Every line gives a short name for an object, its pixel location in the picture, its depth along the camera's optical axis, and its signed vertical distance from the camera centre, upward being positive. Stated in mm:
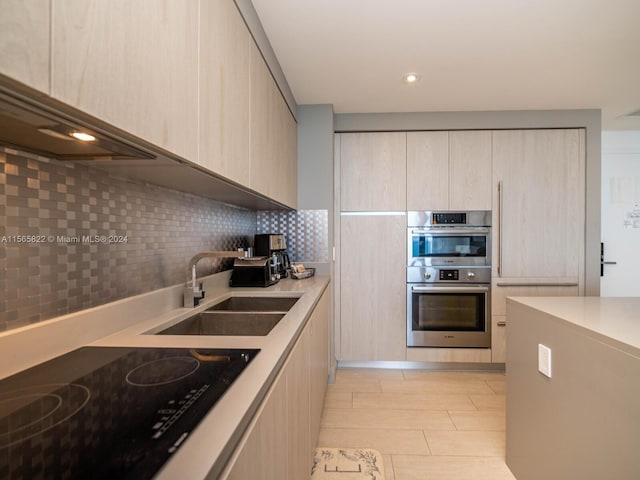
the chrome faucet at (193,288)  1541 -252
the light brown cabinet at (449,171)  3057 +622
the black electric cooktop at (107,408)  479 -340
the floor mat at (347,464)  1743 -1286
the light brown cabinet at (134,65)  572 +373
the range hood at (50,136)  580 +228
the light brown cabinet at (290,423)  690 -570
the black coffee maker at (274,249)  2555 -109
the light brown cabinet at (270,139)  1670 +611
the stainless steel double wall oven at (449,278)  3049 -395
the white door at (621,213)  3789 +279
